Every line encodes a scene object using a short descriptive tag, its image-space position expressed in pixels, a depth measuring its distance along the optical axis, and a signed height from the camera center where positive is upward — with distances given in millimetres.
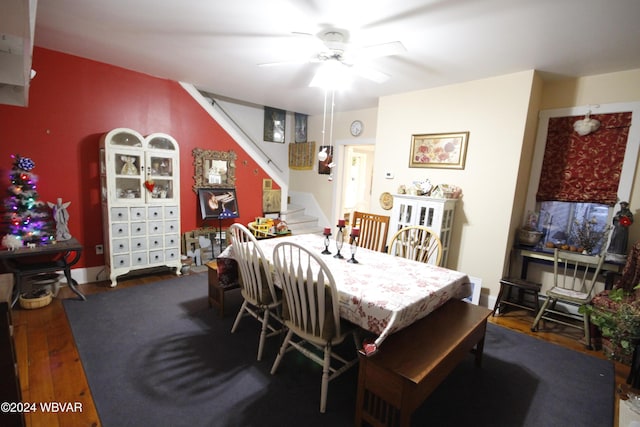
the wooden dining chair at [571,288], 2502 -940
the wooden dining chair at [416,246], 2561 -614
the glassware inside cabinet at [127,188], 3215 -311
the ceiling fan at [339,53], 1994 +952
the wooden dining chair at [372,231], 3094 -584
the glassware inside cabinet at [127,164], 3152 -35
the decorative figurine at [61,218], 2863 -618
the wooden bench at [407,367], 1320 -907
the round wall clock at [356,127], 4785 +804
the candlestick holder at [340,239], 2261 -509
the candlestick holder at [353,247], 2109 -529
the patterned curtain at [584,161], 2709 +292
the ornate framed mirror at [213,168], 4008 -27
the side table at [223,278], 2570 -995
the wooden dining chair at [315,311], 1544 -786
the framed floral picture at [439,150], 3207 +359
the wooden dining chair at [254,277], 1967 -768
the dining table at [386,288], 1450 -644
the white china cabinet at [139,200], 3115 -440
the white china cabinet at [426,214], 3076 -382
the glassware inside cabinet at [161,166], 3420 -39
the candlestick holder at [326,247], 2352 -603
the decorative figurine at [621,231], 2575 -342
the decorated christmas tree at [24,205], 2566 -458
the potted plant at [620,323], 1874 -893
